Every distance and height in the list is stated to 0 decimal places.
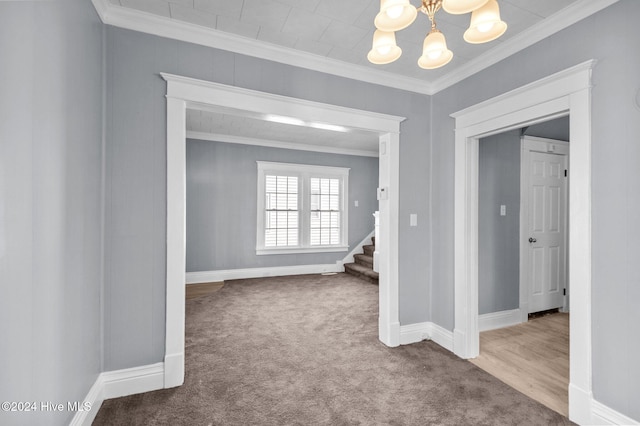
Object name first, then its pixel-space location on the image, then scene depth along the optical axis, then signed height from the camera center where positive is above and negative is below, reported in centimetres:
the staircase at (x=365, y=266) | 565 -113
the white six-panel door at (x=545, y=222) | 378 -11
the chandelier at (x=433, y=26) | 121 +85
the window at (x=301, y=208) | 612 +10
